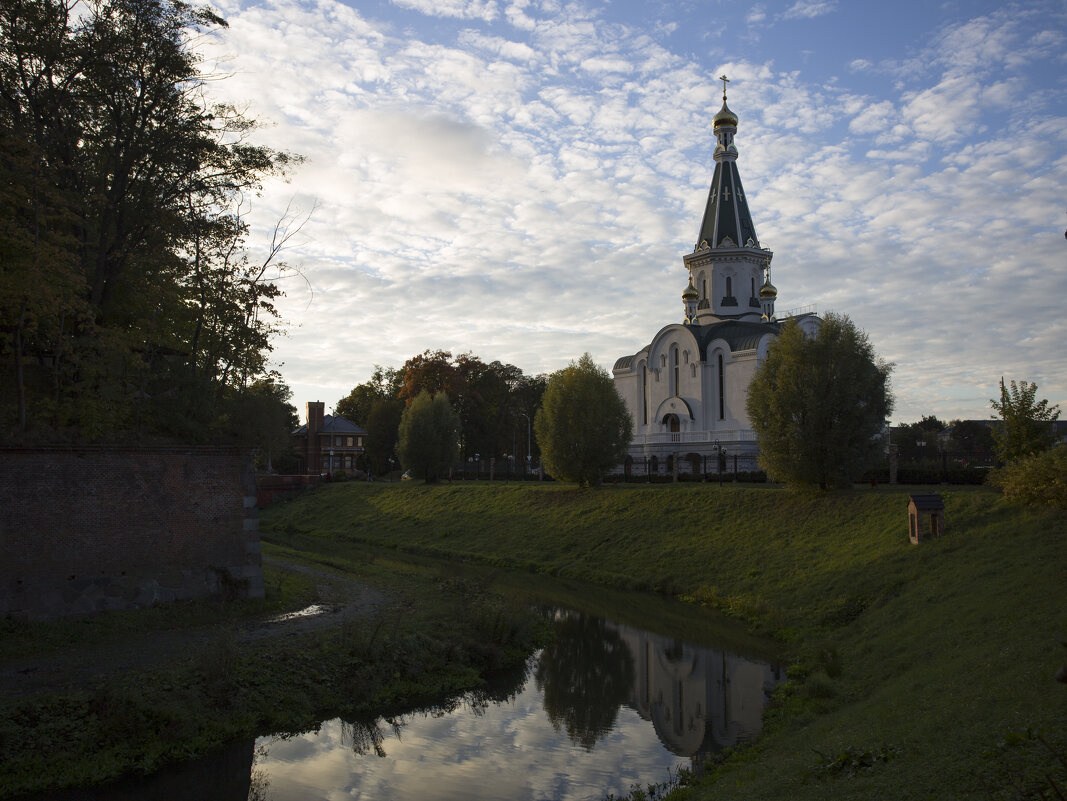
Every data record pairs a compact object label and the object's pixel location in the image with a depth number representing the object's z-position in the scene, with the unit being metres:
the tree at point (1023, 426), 19.12
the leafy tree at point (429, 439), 47.09
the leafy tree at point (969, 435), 65.19
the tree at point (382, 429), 61.31
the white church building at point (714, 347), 47.00
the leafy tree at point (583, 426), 34.03
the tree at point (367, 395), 73.44
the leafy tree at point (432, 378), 61.94
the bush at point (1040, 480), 16.33
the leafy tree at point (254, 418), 17.50
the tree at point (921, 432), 71.62
